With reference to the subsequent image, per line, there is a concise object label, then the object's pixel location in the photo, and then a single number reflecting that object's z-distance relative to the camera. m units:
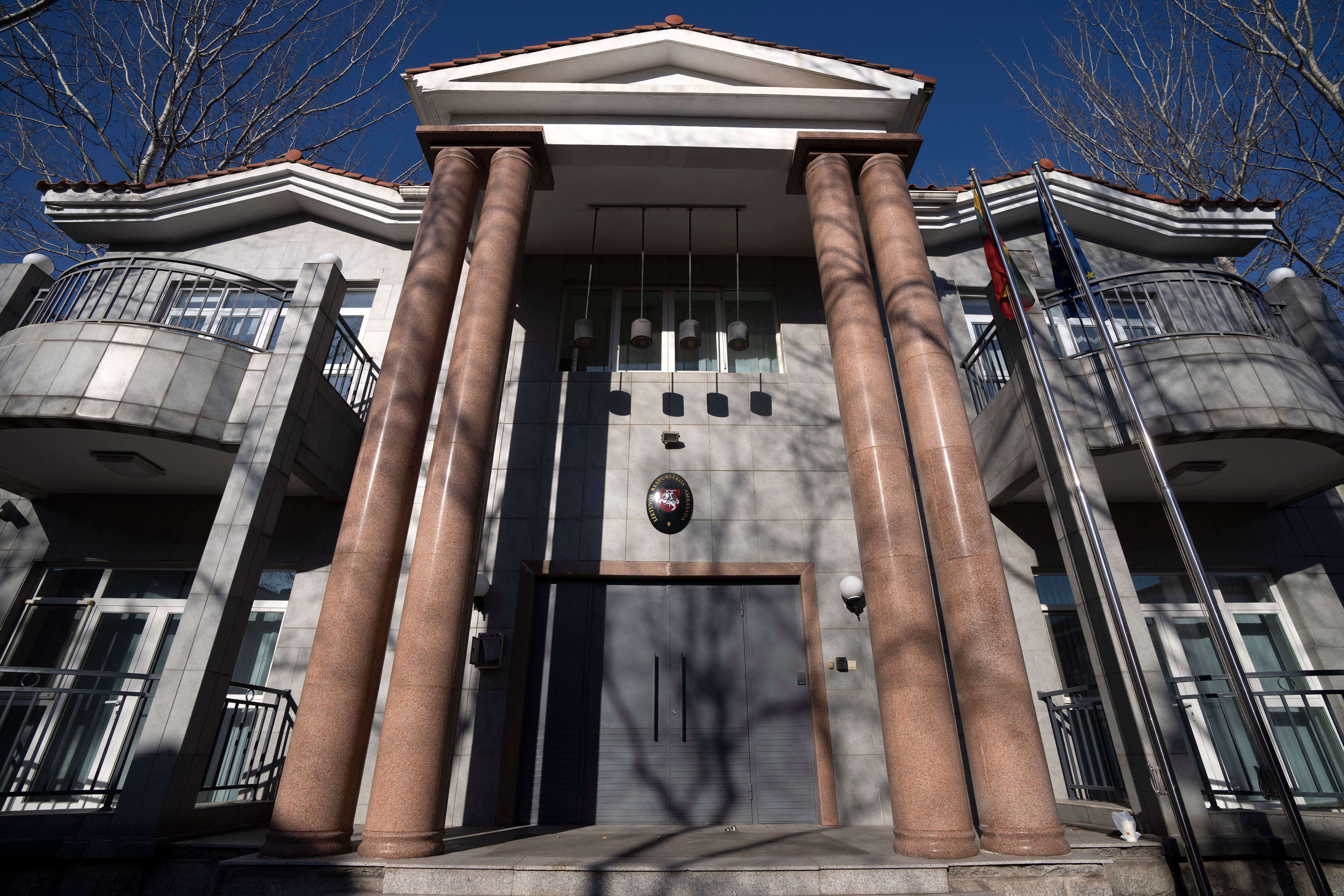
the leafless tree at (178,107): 15.48
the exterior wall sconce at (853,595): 8.75
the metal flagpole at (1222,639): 4.96
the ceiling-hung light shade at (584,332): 9.63
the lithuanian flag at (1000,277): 8.47
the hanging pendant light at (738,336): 9.72
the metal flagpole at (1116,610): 5.29
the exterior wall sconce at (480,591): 8.57
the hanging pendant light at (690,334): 9.61
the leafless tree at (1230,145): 12.98
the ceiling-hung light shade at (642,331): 9.54
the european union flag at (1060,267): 8.90
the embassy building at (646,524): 5.86
